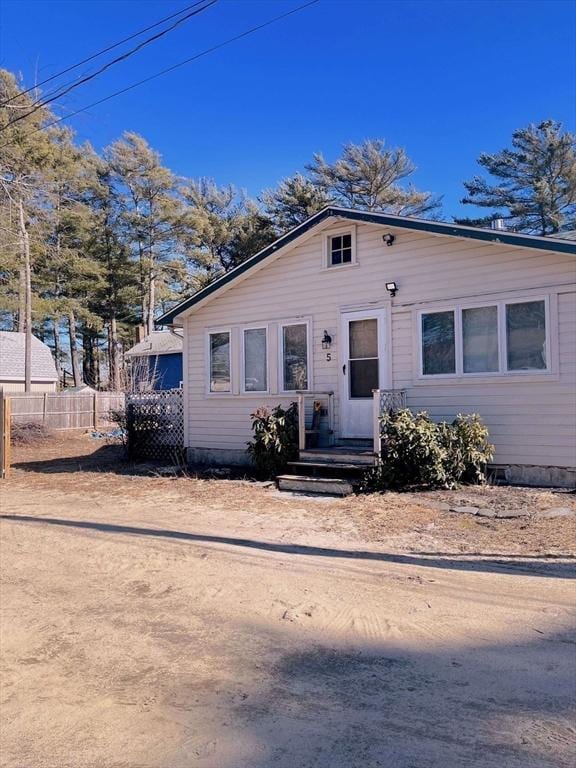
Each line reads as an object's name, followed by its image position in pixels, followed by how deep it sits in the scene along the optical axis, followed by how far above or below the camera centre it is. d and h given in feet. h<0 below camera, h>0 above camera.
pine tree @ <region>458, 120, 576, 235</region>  92.22 +33.93
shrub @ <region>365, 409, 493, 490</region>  28.66 -2.78
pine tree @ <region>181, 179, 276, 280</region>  116.98 +33.60
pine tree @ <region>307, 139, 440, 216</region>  102.94 +37.73
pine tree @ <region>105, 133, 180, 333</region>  116.37 +37.72
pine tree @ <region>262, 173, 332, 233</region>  104.27 +34.75
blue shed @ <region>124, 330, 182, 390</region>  90.79 +5.96
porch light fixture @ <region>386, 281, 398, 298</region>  33.45 +6.04
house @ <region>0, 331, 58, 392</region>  99.86 +5.89
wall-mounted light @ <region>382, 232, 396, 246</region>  33.78 +8.91
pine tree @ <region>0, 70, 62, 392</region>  43.60 +19.98
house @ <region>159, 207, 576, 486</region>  29.01 +3.46
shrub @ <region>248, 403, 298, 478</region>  33.96 -2.52
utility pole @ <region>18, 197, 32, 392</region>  76.85 +12.93
